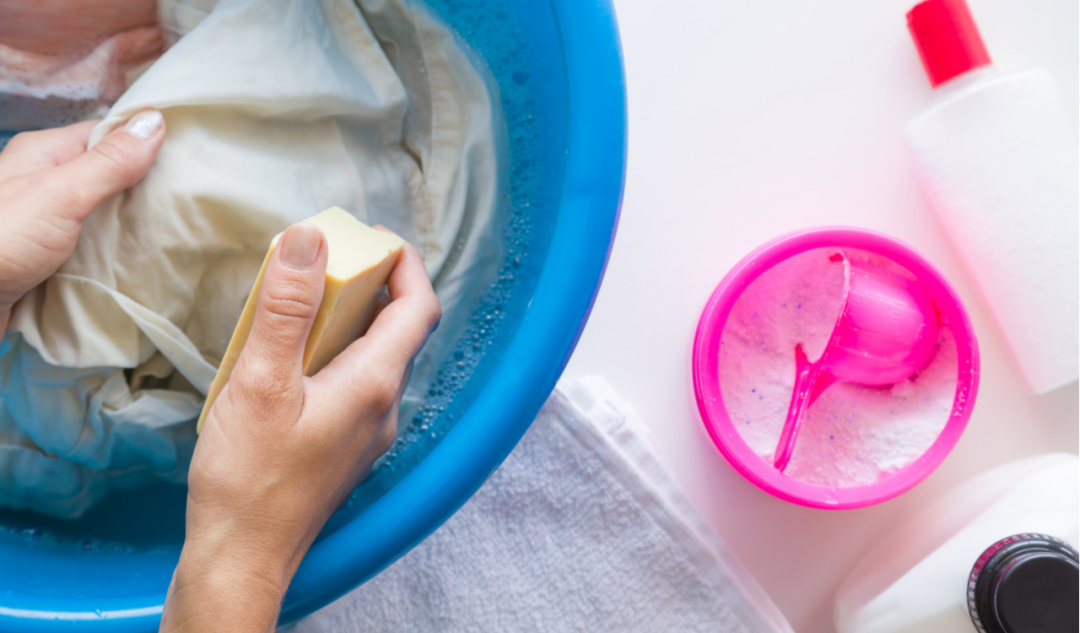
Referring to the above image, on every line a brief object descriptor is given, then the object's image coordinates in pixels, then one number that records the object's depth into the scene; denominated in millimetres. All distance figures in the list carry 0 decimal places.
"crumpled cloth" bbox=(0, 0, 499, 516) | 475
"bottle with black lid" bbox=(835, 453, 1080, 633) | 430
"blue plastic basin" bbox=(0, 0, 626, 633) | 402
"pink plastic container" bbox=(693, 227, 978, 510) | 500
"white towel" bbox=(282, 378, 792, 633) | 562
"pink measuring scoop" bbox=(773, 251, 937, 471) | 524
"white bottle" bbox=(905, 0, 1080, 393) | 525
